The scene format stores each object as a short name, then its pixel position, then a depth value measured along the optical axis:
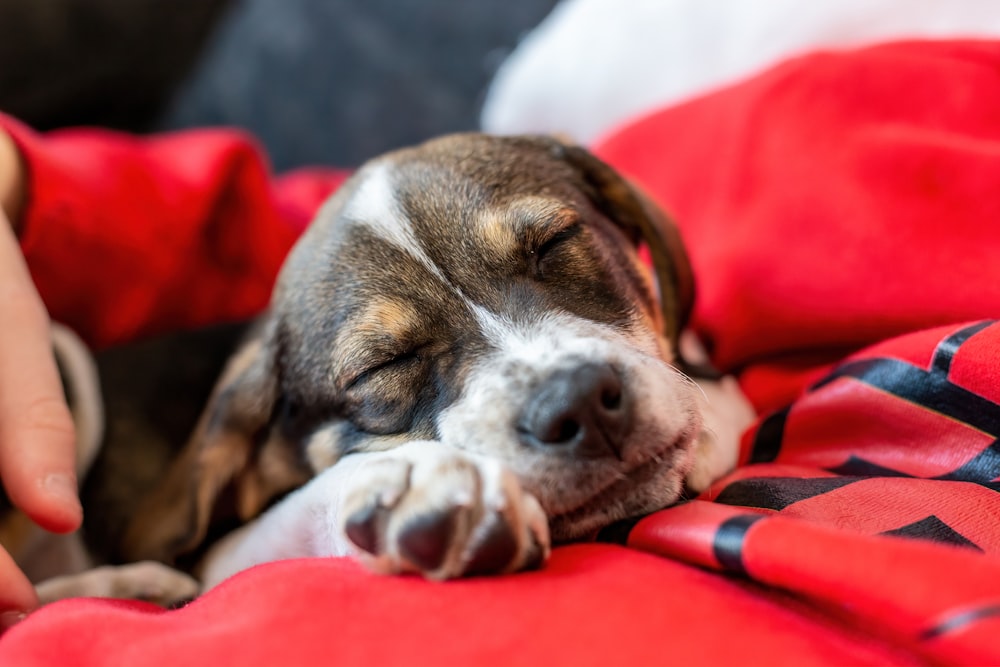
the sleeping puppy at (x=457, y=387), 0.27
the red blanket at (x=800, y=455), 0.25
